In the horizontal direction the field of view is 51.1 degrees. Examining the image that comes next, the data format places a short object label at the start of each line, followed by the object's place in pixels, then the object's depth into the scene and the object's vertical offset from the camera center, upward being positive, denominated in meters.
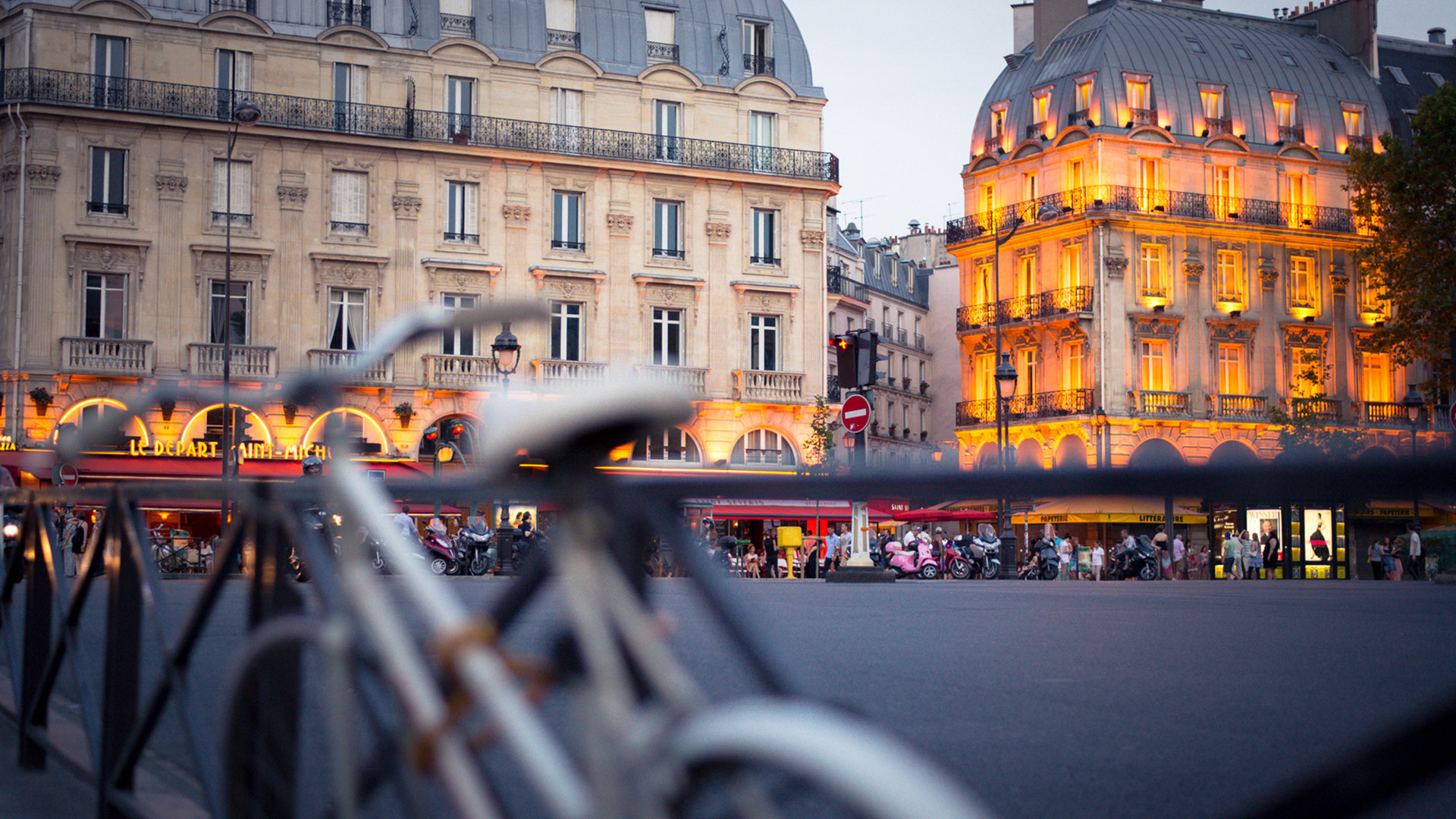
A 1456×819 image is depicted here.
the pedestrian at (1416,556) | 35.51 -2.62
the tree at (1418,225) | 42.59 +6.29
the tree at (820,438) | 44.25 +0.36
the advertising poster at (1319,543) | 43.59 -2.82
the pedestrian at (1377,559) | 40.81 -3.05
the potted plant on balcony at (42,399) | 38.56 +1.52
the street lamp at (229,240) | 36.09 +5.37
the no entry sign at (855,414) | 22.64 +0.55
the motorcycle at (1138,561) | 39.47 -2.95
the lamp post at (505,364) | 32.78 +1.94
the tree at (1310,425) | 51.39 +0.72
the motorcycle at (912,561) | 34.78 -2.57
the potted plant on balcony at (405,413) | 42.00 +1.18
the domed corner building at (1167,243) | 54.62 +7.67
